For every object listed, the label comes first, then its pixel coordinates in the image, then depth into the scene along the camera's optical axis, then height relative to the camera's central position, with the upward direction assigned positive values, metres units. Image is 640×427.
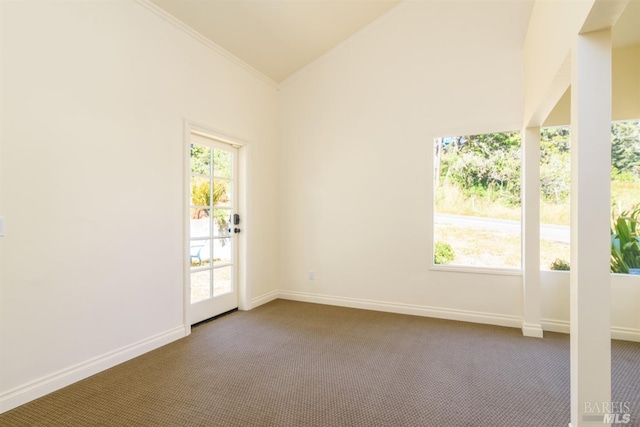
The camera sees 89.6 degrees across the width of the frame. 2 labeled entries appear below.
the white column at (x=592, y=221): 1.60 -0.04
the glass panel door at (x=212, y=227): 3.54 -0.15
